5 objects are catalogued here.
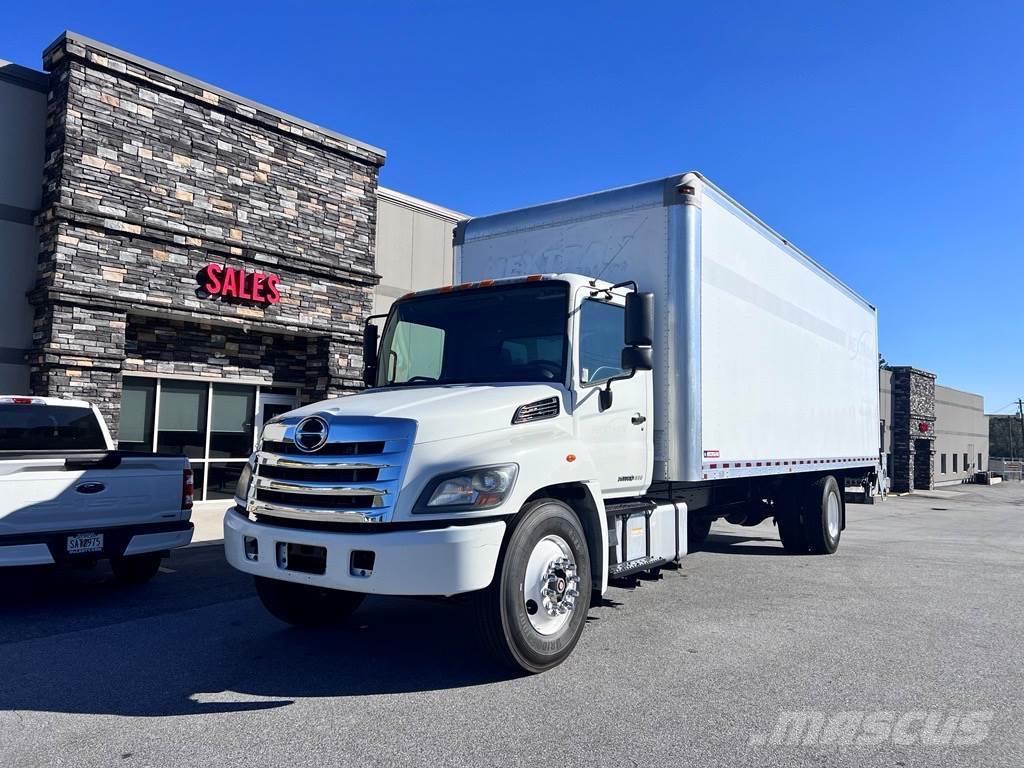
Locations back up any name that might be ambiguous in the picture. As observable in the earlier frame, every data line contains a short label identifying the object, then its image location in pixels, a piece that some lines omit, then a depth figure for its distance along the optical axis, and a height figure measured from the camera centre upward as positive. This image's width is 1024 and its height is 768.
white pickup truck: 6.71 -0.62
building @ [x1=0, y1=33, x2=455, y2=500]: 12.20 +3.09
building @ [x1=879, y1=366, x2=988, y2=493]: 38.91 +1.03
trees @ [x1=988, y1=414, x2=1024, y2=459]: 105.12 +1.96
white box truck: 4.81 +0.09
